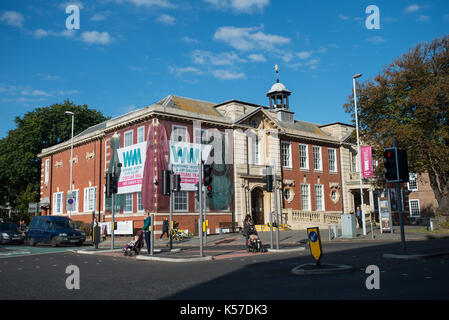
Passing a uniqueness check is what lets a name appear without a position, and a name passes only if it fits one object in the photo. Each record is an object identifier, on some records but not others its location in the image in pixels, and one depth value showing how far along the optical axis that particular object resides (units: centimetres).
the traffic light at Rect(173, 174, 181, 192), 1678
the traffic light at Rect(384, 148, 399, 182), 1360
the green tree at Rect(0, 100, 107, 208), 4688
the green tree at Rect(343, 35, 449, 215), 2616
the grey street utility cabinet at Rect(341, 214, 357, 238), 2397
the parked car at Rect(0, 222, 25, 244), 2781
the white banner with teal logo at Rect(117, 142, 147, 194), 3014
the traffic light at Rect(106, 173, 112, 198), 1961
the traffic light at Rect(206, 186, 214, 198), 2018
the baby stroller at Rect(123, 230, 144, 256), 1781
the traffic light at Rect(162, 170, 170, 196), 1666
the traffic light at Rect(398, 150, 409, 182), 1353
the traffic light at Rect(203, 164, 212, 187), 1731
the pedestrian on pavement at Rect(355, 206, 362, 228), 3537
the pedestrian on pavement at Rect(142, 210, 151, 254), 1802
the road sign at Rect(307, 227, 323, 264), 1038
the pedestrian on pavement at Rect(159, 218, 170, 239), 2752
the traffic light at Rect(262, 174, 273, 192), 1795
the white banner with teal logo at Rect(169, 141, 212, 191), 2961
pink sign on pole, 2758
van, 2430
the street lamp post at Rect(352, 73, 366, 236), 2612
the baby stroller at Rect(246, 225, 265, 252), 1750
